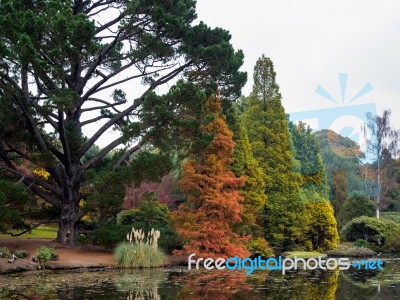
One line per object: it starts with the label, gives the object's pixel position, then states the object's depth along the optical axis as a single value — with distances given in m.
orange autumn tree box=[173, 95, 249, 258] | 17.38
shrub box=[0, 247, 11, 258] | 13.86
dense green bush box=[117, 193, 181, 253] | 18.28
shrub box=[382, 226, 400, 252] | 26.91
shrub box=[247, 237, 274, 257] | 20.06
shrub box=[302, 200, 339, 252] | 24.31
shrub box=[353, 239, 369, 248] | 26.97
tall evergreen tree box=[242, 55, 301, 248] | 22.98
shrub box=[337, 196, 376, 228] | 31.52
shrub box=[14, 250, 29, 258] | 14.54
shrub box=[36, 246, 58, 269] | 14.27
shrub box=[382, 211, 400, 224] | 32.73
